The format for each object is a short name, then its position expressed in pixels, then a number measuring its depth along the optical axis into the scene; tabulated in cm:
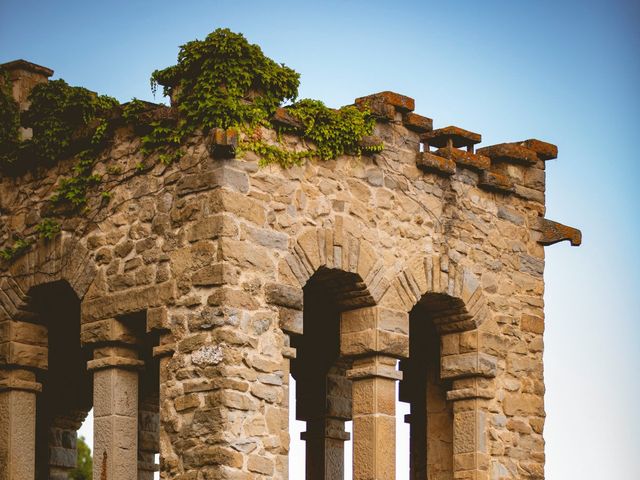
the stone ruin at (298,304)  1703
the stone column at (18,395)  1883
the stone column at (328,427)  2141
